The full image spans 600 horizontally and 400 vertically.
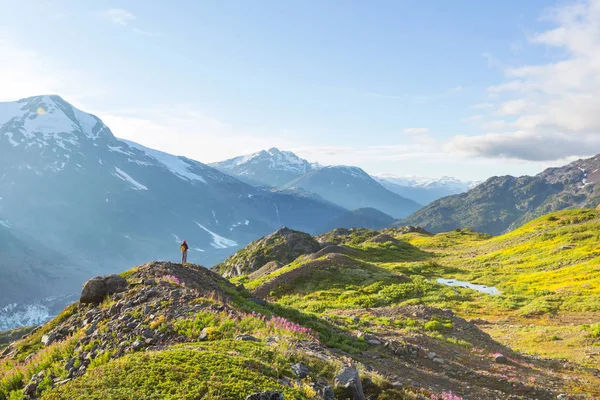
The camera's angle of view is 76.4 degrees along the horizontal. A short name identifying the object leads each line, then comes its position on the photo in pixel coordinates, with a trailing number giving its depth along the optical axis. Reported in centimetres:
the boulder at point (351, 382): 950
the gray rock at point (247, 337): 1179
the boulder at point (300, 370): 987
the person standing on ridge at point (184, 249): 3878
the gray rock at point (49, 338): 1661
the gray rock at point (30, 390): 1096
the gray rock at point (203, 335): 1212
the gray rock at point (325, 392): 870
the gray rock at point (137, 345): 1208
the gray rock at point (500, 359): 1925
